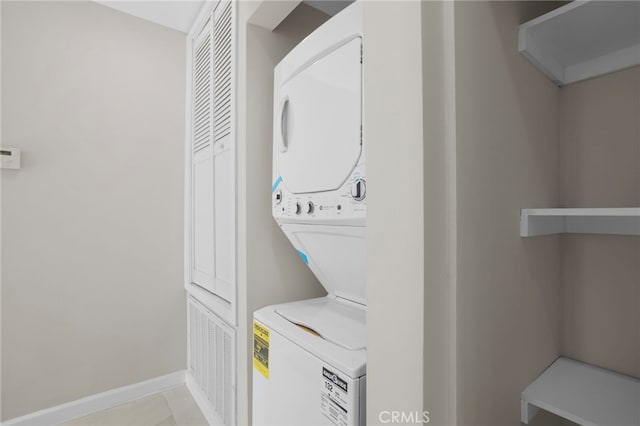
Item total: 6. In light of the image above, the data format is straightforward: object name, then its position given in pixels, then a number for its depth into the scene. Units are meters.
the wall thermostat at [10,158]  1.87
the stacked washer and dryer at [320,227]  0.95
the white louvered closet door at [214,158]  1.78
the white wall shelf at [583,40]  0.86
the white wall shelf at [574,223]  0.87
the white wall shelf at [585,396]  0.84
